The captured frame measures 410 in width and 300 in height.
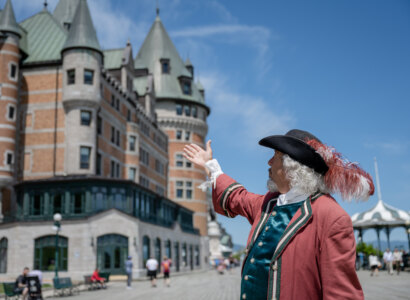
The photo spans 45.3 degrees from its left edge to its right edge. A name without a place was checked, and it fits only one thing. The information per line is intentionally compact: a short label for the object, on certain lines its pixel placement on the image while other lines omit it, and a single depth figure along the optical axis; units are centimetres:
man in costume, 273
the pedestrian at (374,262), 2892
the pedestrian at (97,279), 2434
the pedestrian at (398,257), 2984
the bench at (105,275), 2578
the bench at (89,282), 2447
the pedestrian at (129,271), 2397
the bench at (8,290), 1636
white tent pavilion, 3691
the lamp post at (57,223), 2461
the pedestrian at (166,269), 2364
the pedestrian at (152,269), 2430
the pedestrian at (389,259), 3012
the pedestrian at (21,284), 1645
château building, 3356
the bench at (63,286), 2014
